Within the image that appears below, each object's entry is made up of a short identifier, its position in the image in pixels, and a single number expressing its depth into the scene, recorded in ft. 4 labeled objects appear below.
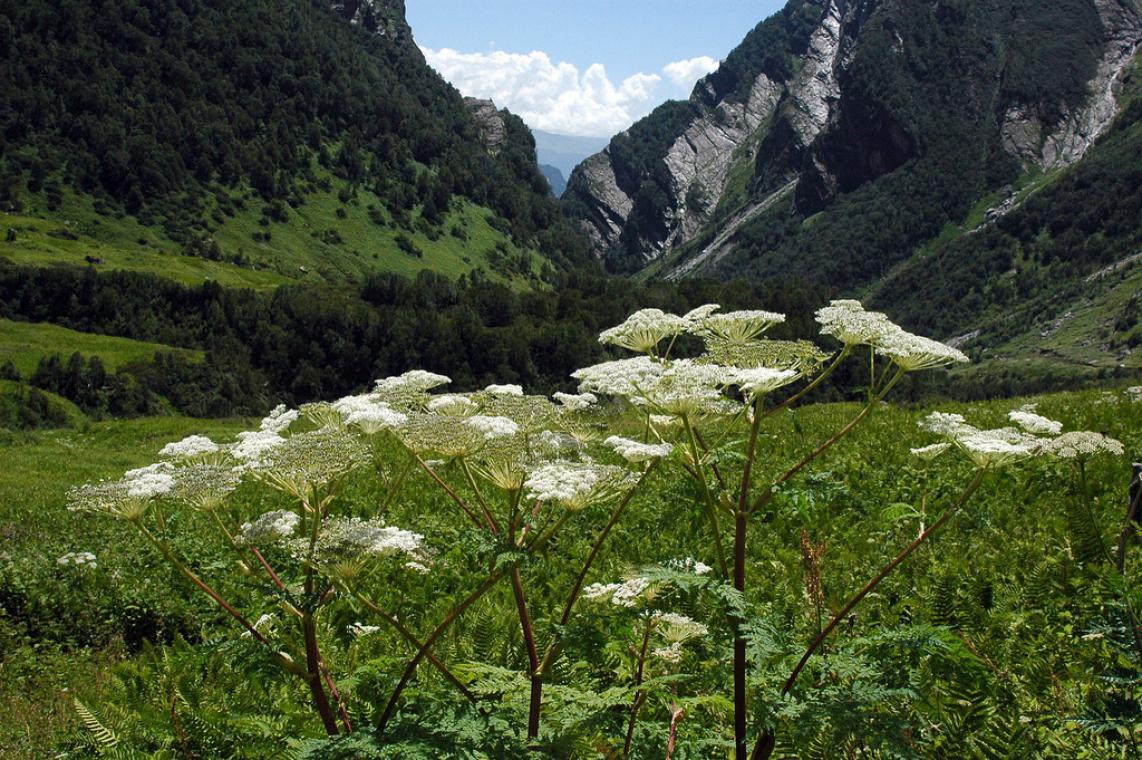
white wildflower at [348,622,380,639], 18.26
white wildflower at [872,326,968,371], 13.51
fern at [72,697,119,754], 17.51
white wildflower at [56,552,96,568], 35.01
